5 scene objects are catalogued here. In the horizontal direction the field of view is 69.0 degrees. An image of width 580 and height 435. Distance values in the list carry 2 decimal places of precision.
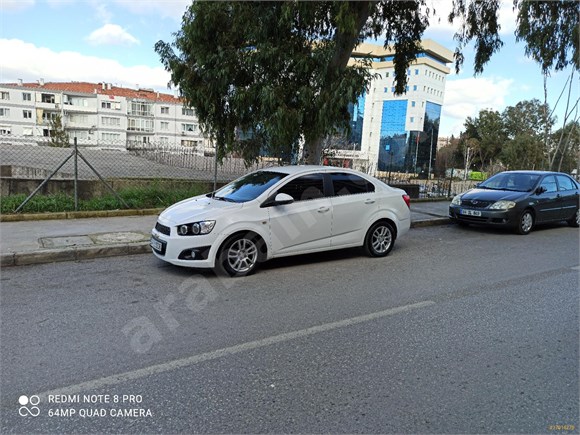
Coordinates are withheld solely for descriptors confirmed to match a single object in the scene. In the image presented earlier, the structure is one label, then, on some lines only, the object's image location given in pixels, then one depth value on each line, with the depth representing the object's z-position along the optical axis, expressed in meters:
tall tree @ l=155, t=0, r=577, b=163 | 8.51
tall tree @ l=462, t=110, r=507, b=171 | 73.44
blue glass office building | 98.38
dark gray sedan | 10.18
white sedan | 5.88
